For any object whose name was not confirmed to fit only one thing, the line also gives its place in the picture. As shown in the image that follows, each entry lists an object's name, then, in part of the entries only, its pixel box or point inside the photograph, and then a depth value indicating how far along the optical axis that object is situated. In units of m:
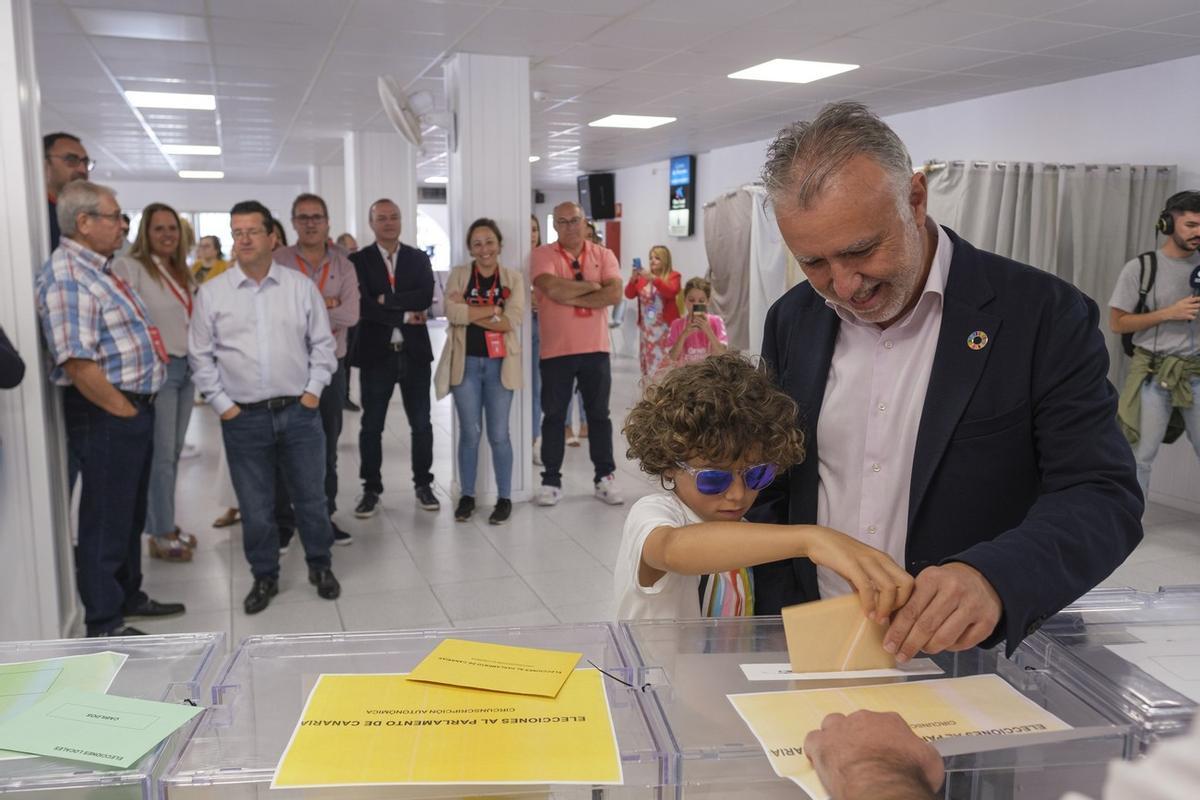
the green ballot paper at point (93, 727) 0.95
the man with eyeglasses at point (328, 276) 4.94
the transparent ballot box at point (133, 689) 0.91
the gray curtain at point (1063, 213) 5.47
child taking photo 6.24
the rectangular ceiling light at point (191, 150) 11.87
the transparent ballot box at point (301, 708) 0.91
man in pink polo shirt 5.59
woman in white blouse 4.34
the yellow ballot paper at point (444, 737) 0.91
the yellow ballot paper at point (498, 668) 1.08
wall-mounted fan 5.59
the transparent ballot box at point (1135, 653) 1.05
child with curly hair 1.35
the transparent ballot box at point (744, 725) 0.95
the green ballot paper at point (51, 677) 1.08
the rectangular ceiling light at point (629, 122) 9.15
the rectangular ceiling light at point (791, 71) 6.41
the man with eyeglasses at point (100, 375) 3.20
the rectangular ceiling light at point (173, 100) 7.85
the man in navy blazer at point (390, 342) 5.41
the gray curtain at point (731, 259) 6.92
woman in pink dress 7.80
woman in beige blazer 5.28
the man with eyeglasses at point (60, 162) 3.88
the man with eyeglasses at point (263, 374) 3.77
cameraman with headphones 4.71
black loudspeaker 14.09
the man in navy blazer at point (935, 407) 1.14
